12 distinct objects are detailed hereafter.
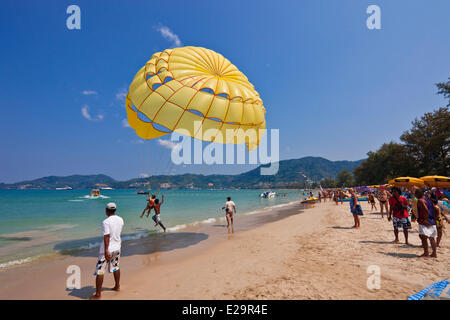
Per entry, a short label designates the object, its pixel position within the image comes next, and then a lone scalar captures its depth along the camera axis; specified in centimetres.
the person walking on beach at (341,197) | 2898
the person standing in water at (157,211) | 984
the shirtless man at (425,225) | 546
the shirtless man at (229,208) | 1108
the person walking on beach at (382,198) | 1363
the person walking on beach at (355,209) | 986
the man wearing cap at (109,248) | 398
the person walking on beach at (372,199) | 1675
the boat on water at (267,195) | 5858
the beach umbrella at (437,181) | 1280
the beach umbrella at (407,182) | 1347
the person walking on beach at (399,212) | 672
